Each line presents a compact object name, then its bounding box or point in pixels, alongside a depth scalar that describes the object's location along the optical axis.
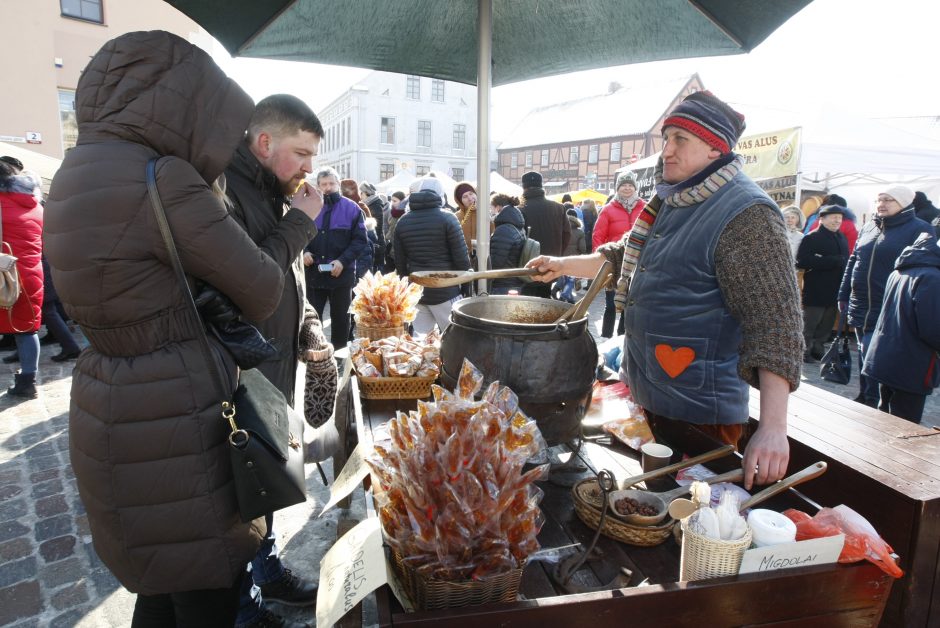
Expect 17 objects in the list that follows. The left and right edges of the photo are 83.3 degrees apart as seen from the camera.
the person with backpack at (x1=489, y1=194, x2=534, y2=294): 6.24
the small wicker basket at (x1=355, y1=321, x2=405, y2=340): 2.82
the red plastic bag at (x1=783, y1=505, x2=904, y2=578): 1.08
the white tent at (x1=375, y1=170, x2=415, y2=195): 20.78
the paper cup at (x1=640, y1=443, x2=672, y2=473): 1.53
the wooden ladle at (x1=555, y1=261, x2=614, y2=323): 1.75
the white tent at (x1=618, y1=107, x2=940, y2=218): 9.52
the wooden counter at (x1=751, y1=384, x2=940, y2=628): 1.48
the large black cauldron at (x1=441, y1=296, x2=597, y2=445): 1.55
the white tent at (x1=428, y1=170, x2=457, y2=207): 17.77
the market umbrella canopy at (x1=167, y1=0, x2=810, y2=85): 2.26
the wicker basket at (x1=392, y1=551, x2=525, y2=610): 0.95
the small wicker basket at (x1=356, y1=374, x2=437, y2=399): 2.22
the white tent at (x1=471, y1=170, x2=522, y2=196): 18.69
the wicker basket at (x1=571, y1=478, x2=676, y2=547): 1.25
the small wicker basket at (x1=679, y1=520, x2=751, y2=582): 1.03
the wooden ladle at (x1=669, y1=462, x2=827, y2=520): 1.24
